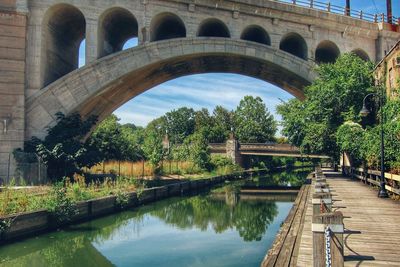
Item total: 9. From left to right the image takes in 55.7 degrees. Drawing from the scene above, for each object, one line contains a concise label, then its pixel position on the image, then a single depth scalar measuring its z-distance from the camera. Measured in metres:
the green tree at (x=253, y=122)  82.31
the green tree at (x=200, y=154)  41.44
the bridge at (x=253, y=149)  51.06
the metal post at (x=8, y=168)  20.39
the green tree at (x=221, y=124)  78.47
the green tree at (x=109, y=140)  31.81
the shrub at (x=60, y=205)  13.69
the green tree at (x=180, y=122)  107.44
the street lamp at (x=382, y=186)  13.91
